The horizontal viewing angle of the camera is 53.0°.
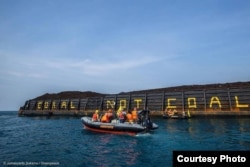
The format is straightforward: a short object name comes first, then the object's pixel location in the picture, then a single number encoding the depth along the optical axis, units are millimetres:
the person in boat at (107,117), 23664
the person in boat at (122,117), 22547
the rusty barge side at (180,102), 36844
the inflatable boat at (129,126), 20895
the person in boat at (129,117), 22188
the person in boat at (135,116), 22016
